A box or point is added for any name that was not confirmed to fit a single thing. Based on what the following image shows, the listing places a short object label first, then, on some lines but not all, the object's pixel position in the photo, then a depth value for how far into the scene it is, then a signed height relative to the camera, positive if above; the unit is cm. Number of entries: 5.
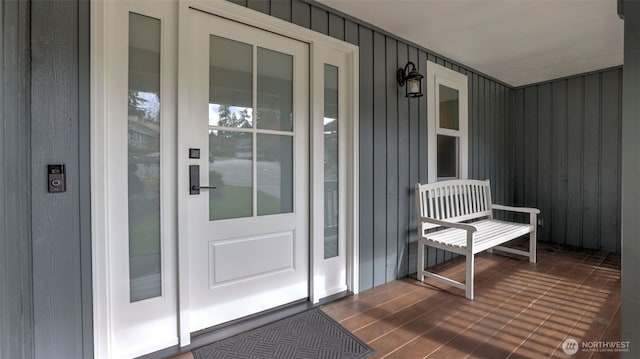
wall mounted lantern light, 264 +88
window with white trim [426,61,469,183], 311 +60
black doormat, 168 -101
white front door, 181 +5
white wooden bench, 247 -47
